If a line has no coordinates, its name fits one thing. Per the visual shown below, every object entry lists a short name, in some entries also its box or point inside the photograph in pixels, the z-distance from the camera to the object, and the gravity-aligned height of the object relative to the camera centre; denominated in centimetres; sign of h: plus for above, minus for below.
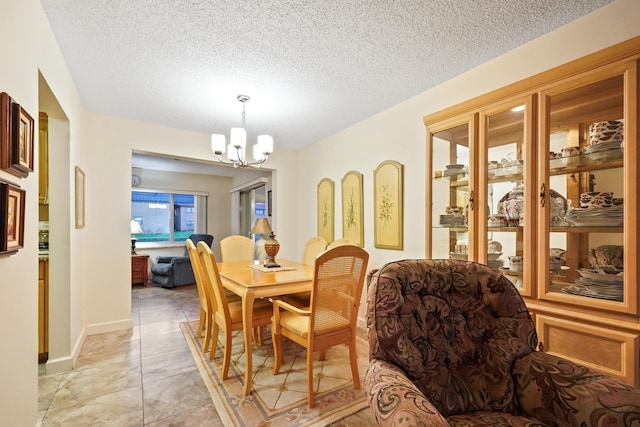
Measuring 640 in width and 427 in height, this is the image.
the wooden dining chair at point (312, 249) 329 -41
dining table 206 -56
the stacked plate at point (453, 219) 205 -4
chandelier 269 +68
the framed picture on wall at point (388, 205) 289 +10
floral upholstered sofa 96 -59
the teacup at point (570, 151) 158 +35
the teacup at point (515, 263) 174 -31
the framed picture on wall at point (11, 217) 112 -1
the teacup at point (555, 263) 160 -28
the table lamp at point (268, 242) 301 -31
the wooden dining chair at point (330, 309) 189 -67
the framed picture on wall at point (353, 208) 343 +7
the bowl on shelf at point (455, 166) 208 +36
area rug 178 -127
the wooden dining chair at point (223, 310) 217 -80
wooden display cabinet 134 +12
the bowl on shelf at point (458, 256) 202 -30
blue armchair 537 -113
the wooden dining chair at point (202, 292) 259 -73
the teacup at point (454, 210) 208 +3
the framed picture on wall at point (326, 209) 394 +7
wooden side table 551 -108
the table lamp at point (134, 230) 585 -33
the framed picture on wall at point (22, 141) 123 +34
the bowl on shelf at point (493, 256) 188 -28
